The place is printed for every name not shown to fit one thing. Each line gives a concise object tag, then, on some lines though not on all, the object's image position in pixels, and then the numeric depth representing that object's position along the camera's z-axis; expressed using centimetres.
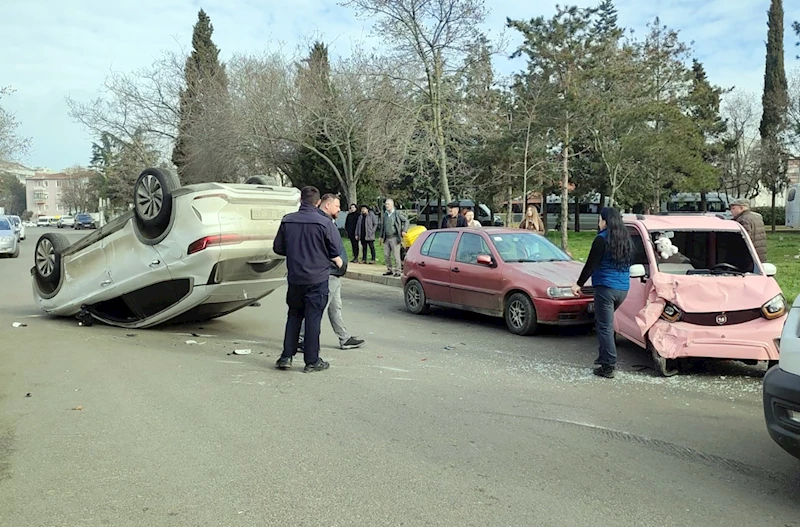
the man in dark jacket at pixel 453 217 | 1451
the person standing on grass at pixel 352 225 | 2011
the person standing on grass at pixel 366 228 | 1936
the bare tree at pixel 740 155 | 4459
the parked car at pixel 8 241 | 2427
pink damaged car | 674
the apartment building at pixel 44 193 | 15025
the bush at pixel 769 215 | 4950
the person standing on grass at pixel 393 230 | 1614
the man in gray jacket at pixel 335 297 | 781
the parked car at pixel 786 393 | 379
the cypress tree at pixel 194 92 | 3394
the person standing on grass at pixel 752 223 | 976
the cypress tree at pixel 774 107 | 3962
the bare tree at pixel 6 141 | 4419
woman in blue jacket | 693
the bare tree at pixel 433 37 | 1905
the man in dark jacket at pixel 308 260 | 696
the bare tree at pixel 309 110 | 2762
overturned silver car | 820
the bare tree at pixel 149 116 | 3691
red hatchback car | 912
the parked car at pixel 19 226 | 3690
